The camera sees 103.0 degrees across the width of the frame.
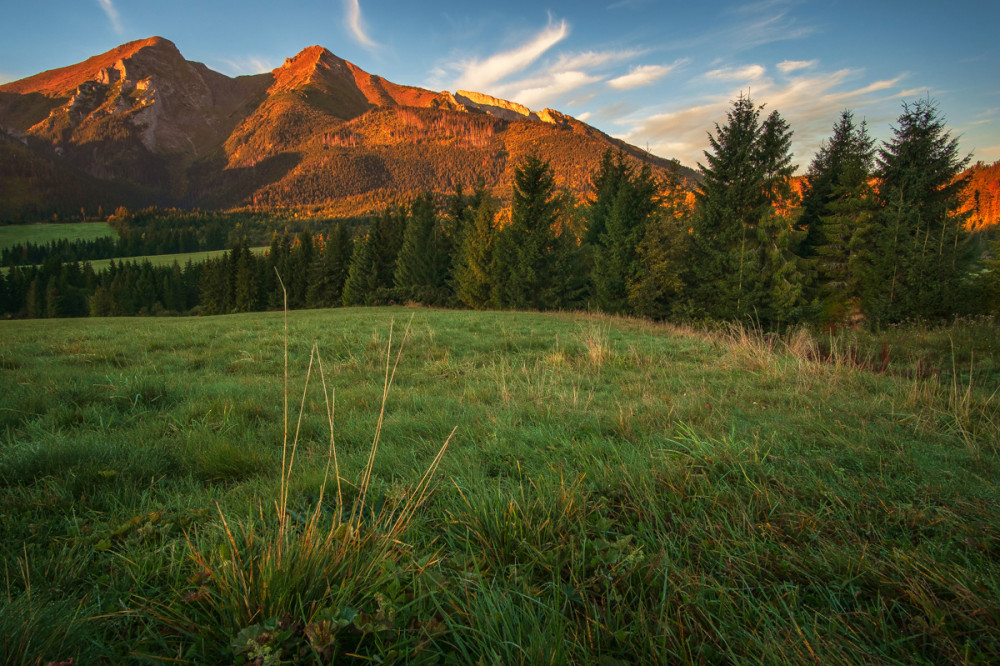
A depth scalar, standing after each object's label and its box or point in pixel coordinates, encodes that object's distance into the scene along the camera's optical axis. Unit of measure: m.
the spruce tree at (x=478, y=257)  30.03
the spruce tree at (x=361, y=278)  41.59
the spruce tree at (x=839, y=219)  23.41
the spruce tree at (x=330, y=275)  46.44
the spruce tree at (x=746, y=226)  21.36
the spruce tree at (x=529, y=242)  27.92
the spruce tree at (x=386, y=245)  42.09
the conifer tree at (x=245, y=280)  50.22
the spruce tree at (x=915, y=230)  20.09
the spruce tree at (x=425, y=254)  36.25
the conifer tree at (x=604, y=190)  30.36
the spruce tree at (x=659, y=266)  23.64
